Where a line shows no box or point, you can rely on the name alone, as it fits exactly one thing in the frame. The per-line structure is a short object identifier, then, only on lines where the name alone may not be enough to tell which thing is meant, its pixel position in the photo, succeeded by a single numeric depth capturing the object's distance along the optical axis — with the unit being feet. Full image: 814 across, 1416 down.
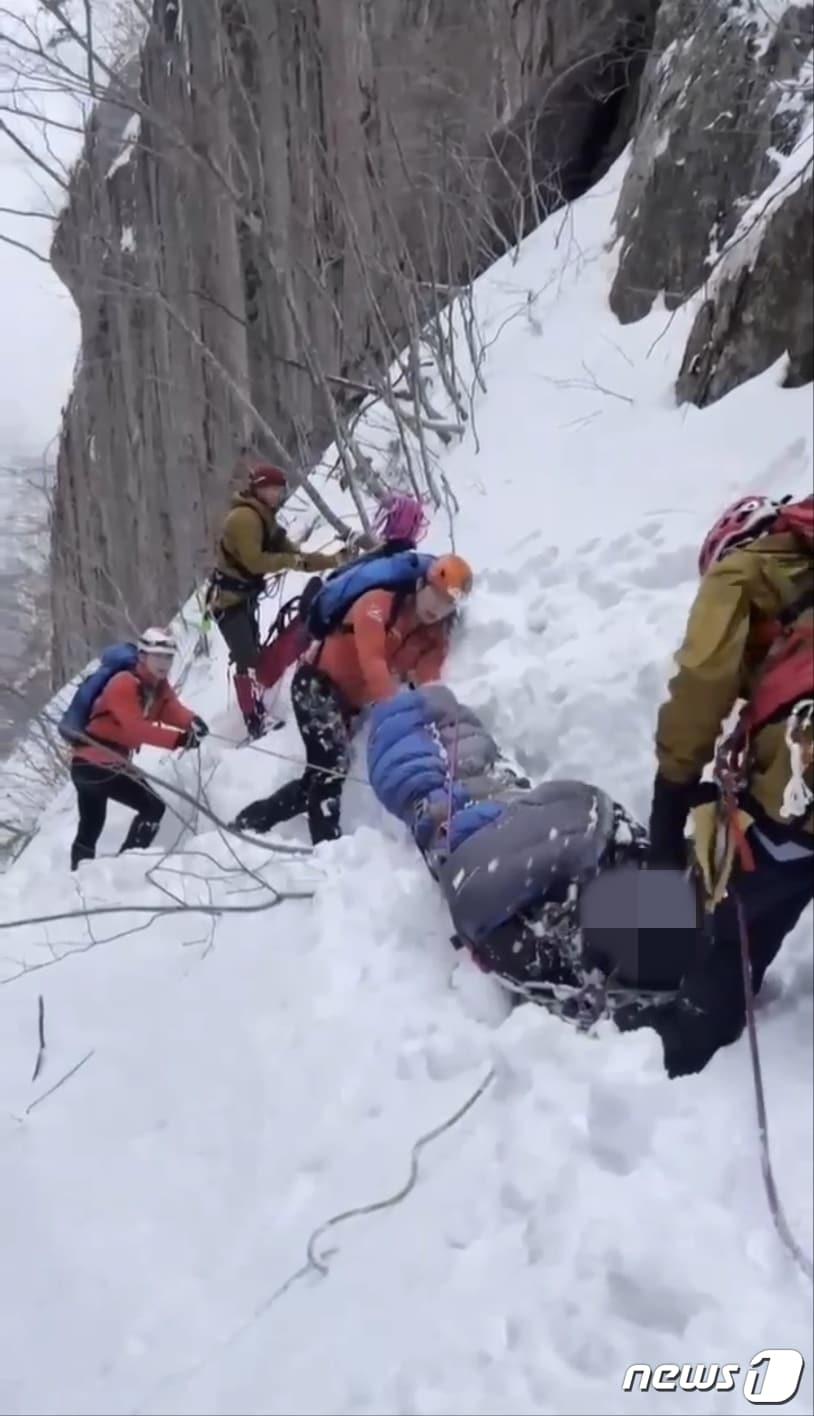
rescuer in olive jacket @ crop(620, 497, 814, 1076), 8.52
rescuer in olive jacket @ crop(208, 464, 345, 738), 21.08
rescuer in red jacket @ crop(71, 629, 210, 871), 18.75
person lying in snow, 10.68
